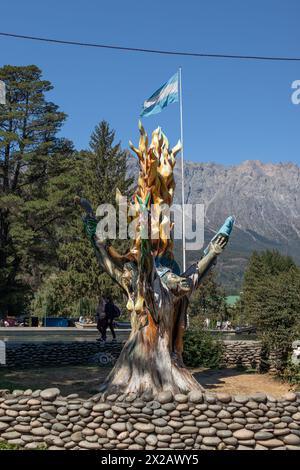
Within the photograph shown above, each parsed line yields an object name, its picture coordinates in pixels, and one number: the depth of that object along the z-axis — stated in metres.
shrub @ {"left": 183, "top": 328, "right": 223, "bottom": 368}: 19.70
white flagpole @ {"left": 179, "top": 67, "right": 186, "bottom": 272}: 25.00
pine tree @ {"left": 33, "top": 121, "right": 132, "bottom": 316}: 42.88
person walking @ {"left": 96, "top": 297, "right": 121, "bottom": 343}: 20.98
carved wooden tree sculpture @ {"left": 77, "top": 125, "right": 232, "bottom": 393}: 13.05
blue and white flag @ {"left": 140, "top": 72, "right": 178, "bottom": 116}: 16.72
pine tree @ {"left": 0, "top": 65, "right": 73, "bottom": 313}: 31.12
